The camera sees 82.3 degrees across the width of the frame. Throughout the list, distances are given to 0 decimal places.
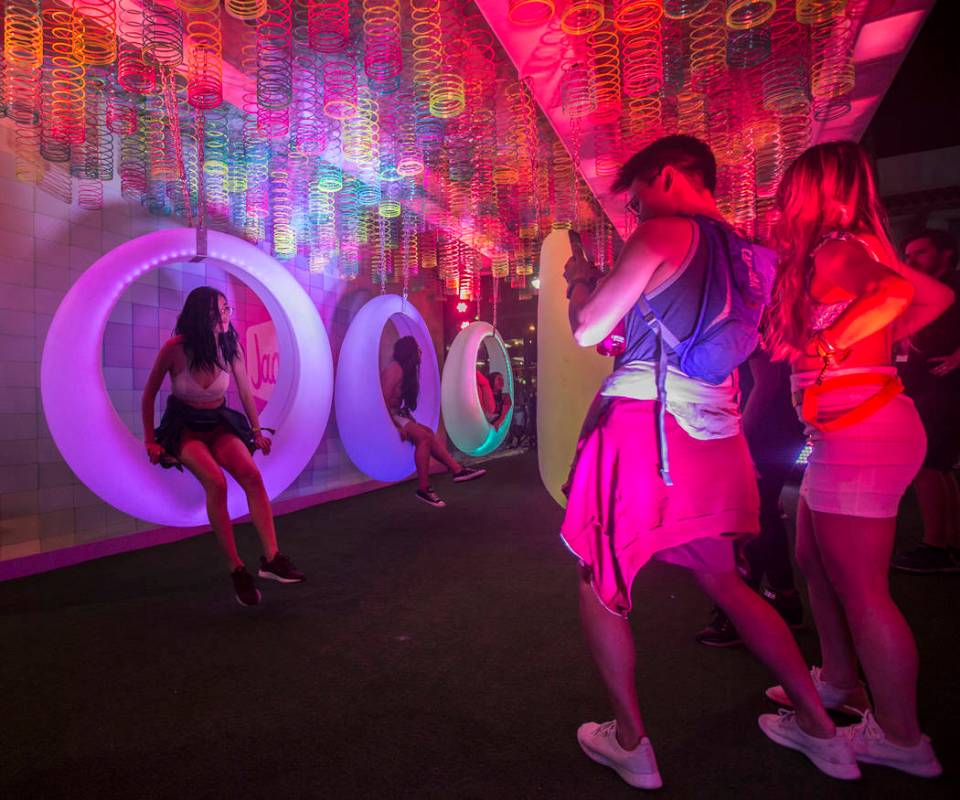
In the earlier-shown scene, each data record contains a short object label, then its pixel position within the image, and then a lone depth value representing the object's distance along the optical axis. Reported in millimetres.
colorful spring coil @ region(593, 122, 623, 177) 3420
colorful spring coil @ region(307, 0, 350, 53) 2176
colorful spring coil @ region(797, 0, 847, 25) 1965
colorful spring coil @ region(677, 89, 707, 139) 3068
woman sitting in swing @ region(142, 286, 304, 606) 2680
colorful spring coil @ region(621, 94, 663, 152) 2967
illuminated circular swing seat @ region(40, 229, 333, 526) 2748
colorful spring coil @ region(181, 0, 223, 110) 2256
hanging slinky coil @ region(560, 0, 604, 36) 2115
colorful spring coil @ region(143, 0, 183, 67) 2160
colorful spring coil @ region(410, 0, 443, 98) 2295
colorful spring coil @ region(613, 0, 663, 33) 2070
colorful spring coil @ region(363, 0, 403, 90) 2168
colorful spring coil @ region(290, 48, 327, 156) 2789
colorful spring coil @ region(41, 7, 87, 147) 2279
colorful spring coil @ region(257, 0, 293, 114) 2314
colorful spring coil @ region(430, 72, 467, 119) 2518
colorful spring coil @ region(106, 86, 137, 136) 2920
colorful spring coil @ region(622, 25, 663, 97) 2346
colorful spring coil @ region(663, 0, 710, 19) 2162
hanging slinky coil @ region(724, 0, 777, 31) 1958
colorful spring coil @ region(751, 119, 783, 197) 3312
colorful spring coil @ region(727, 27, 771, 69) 2457
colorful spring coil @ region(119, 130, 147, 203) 3189
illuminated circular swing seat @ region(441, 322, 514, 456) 5863
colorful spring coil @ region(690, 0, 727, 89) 2303
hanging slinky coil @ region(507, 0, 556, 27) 2047
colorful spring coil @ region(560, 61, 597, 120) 2707
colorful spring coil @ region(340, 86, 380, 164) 2863
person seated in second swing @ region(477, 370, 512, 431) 8484
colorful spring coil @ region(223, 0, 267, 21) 2004
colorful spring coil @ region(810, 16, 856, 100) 2427
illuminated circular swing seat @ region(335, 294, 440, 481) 5047
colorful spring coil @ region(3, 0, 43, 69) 2182
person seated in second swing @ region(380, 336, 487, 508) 5551
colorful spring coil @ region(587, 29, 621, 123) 2490
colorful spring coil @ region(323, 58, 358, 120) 2652
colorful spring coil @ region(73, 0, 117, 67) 2182
